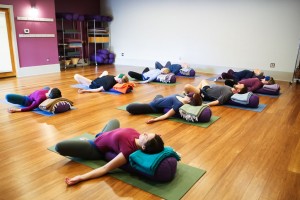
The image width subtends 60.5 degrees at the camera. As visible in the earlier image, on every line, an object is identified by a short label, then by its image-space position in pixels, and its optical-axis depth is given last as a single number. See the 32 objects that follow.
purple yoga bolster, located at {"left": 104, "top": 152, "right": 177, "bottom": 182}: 1.92
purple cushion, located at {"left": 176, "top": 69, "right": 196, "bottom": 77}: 6.74
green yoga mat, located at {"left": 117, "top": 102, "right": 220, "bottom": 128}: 3.25
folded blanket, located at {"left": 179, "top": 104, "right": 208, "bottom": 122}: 3.23
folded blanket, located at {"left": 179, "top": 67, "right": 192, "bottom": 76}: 6.74
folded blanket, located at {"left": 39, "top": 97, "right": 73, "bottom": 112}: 3.57
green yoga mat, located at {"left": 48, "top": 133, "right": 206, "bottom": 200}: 1.89
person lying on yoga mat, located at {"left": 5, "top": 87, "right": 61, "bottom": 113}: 3.66
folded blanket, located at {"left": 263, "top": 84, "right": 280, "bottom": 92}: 4.92
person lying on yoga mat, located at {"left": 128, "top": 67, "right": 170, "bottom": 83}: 5.91
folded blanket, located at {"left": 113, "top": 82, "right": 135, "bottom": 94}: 4.80
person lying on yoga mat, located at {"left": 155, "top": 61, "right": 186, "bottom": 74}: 6.77
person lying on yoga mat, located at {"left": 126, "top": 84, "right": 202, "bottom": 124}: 3.32
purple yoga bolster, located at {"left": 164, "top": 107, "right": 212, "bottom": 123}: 3.27
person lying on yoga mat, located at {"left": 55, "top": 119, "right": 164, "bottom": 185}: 1.96
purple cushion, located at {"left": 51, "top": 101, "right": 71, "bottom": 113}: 3.58
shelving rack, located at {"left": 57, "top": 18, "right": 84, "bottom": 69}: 7.86
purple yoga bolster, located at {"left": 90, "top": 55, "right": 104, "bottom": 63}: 8.82
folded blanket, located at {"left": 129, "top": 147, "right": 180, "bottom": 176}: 1.91
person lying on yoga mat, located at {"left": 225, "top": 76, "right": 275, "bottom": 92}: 4.99
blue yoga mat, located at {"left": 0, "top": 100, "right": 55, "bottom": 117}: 3.58
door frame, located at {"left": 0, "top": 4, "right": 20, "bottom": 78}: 6.15
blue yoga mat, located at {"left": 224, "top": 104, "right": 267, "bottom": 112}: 3.95
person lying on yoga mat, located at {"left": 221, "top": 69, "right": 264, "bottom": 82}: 5.66
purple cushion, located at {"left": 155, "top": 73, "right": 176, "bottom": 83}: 5.85
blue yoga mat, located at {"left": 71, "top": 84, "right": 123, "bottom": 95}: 4.90
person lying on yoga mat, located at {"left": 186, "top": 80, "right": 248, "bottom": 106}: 4.13
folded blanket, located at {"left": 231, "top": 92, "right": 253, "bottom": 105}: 4.02
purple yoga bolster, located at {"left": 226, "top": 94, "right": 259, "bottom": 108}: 4.00
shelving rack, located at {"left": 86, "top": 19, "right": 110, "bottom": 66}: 8.72
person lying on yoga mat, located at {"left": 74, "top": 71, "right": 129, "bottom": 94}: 4.86
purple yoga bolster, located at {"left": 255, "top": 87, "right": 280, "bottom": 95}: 4.95
